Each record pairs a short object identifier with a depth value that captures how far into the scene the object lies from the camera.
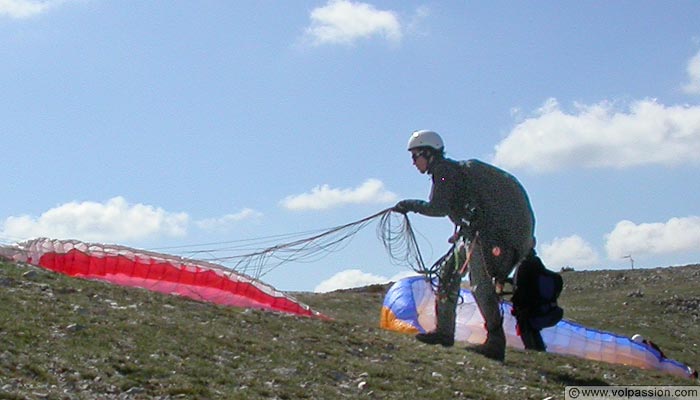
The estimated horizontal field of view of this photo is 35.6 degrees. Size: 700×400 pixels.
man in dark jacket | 14.17
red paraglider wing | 18.31
